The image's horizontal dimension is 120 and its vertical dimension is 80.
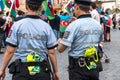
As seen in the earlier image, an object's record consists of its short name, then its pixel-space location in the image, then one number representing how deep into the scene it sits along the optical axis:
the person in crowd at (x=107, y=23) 21.03
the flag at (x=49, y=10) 13.16
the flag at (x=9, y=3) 19.07
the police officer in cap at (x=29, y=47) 5.35
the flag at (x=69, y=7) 18.27
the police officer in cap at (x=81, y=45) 5.76
